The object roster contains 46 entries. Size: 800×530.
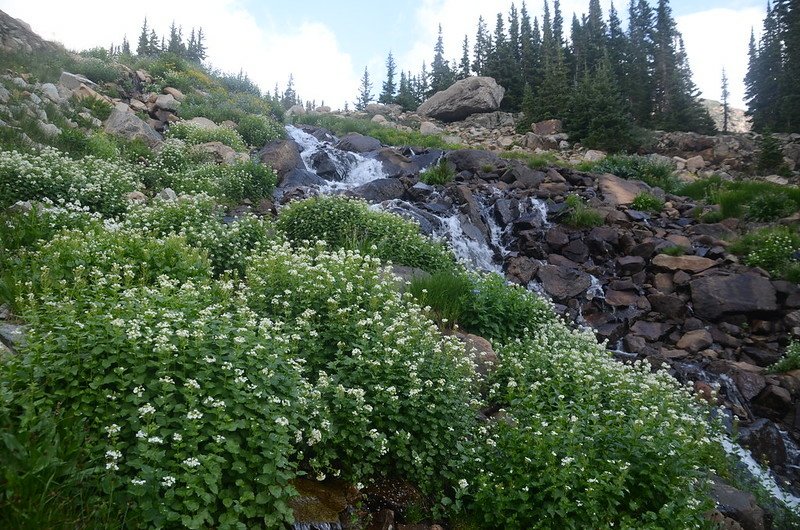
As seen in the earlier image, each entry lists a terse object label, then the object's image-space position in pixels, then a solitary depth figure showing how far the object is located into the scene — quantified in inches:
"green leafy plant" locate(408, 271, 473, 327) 332.2
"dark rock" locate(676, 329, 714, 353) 415.5
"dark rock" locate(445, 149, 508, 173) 730.8
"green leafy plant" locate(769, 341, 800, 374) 378.9
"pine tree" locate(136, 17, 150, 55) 1759.0
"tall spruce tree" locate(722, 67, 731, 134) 2327.3
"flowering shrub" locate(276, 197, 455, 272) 408.8
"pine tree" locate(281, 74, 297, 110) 2918.3
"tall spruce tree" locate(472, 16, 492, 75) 1949.6
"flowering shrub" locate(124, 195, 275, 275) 327.9
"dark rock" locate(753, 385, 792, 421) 354.9
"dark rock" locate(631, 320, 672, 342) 435.8
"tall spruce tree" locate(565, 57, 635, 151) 1035.9
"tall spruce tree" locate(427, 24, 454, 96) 1802.9
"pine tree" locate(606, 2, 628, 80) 1583.4
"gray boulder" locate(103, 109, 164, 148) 613.9
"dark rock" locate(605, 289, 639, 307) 478.0
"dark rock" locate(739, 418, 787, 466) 331.9
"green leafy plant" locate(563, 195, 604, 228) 586.1
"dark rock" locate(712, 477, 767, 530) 222.5
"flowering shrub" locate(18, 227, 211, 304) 224.7
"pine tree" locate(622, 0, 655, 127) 1429.6
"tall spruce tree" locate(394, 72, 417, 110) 1760.2
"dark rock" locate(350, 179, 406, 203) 617.9
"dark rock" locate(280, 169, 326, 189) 630.5
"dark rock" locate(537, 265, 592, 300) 482.3
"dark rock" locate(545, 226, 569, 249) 557.3
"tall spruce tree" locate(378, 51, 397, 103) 2053.6
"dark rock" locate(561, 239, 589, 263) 544.1
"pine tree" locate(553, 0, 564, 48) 2025.3
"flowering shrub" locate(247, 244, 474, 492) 172.9
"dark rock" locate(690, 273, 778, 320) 442.3
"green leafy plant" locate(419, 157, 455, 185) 675.4
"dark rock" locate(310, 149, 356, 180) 716.0
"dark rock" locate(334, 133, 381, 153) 842.8
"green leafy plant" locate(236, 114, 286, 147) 784.3
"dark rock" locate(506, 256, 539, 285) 502.9
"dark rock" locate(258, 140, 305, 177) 661.3
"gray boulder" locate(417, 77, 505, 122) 1451.8
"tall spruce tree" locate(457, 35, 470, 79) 1867.6
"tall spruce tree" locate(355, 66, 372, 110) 2625.5
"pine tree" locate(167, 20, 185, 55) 2033.7
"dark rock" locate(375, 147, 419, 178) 731.4
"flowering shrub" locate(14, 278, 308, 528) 121.8
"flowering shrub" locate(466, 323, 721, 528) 163.0
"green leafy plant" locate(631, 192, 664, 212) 644.7
